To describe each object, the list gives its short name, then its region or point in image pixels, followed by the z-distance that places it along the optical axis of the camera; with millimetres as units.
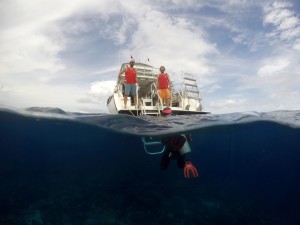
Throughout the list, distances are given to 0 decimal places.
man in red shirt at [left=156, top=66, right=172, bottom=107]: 15078
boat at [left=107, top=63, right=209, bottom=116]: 16267
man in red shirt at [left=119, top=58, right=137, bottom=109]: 14116
